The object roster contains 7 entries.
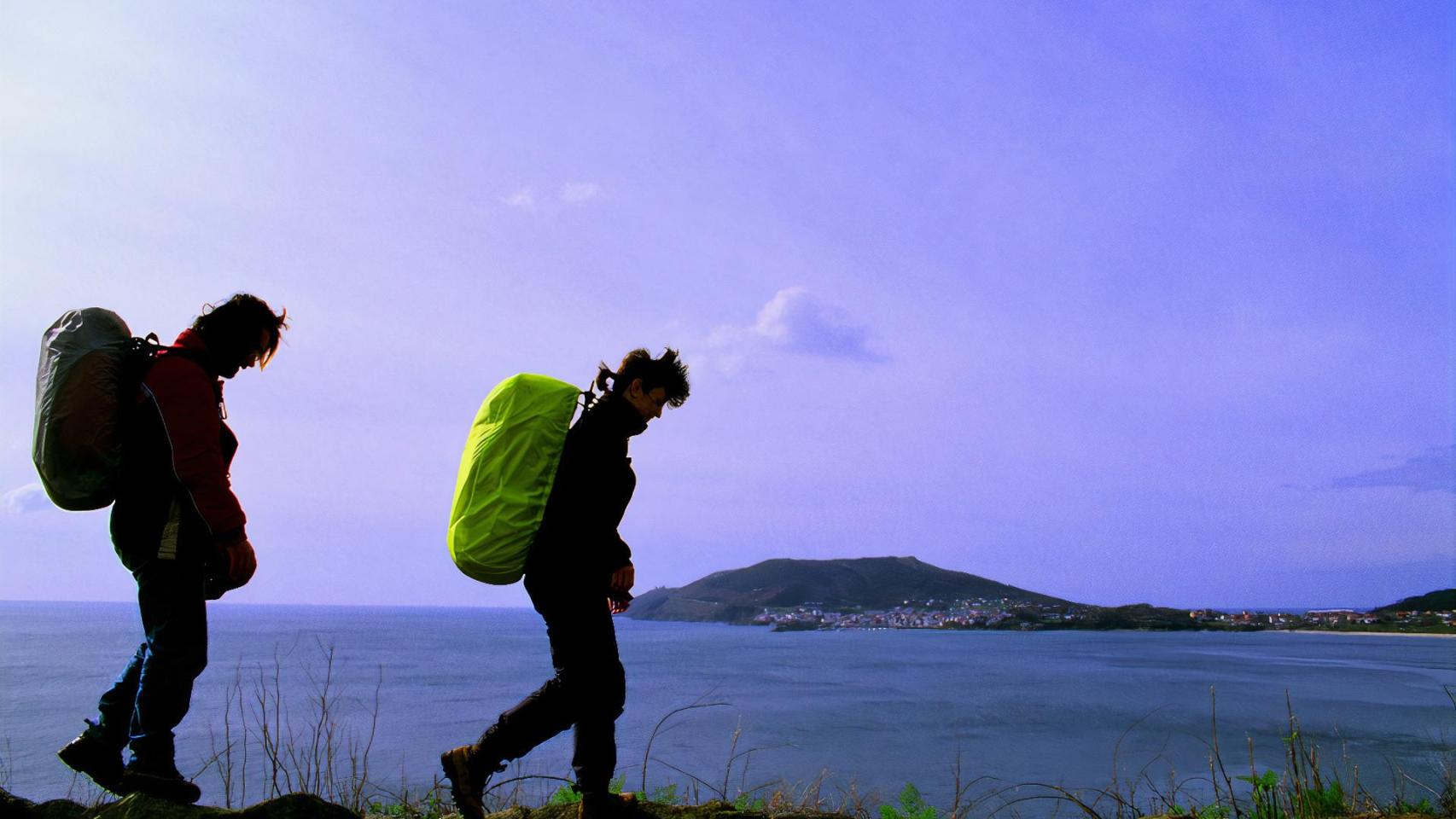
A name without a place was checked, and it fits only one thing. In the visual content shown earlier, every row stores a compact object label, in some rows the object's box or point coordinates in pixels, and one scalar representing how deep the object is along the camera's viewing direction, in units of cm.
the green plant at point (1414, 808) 323
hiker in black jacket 268
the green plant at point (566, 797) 324
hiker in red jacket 259
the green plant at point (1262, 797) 306
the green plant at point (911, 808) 341
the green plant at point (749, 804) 324
